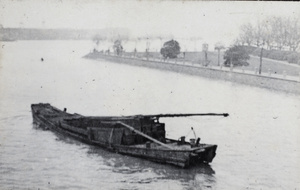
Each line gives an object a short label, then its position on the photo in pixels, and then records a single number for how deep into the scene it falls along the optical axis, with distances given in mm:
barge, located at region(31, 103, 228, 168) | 14641
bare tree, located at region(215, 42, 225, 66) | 38219
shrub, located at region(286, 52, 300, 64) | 35344
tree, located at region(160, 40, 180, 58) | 44469
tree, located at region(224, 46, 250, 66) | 37438
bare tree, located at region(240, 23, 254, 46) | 30261
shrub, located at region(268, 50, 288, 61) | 38338
